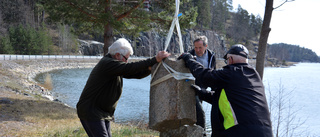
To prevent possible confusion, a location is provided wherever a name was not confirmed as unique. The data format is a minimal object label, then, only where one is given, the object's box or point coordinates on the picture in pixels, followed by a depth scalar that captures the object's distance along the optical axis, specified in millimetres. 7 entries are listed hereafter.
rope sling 3057
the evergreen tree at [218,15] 78812
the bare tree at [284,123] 10123
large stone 3047
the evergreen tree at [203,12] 62922
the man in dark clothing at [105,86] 2963
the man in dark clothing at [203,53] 4047
